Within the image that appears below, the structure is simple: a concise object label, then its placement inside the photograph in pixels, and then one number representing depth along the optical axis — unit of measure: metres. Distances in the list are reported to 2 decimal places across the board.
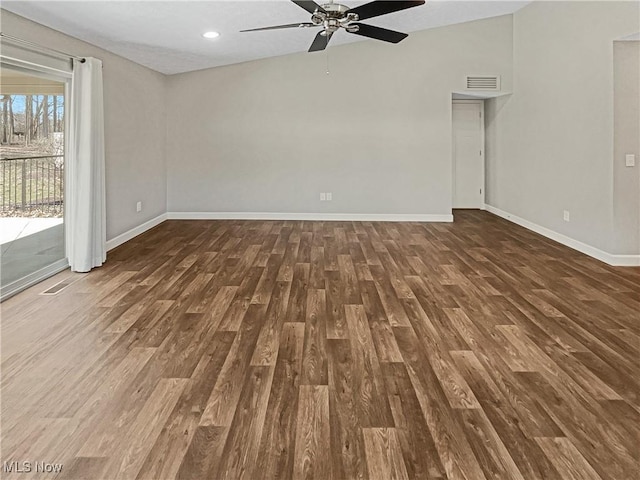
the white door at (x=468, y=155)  9.39
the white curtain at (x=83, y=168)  5.16
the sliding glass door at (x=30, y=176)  4.31
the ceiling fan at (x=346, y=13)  3.88
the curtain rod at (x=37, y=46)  4.03
